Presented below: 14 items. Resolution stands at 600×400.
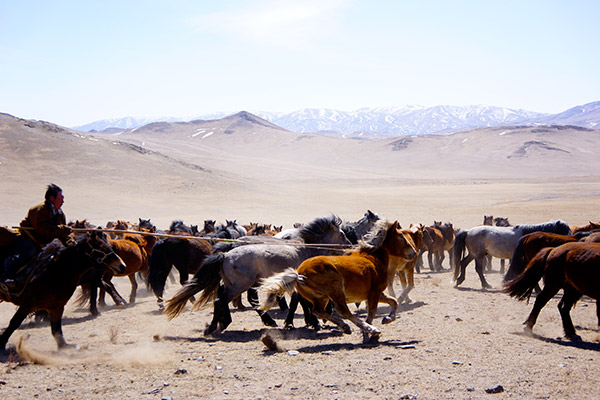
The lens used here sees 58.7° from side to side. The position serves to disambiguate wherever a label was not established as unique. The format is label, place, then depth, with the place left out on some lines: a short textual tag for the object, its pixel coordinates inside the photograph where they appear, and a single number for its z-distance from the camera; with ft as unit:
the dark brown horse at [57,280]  24.23
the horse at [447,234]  63.46
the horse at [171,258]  37.86
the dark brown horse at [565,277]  25.34
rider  24.22
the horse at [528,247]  37.96
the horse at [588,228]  48.21
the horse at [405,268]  29.89
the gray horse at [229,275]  27.94
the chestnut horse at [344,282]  23.81
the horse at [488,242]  45.34
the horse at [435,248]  59.57
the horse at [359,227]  36.55
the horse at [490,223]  56.03
